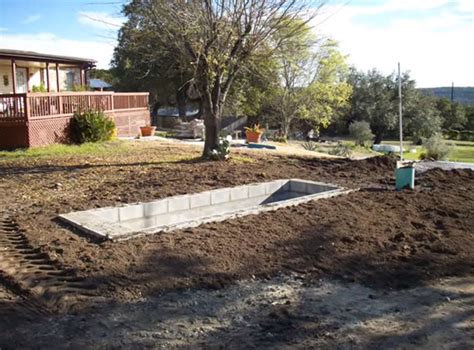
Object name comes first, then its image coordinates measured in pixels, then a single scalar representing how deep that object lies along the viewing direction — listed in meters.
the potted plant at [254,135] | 19.22
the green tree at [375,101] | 38.73
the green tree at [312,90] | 27.61
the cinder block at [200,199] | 7.67
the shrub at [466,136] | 41.56
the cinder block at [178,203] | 7.38
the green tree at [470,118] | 45.70
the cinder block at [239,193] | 8.28
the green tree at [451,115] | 45.22
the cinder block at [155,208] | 7.05
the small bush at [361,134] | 30.64
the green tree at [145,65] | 12.84
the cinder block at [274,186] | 8.90
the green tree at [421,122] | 38.88
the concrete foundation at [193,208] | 5.89
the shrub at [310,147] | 21.37
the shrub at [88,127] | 15.73
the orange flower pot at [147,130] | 20.23
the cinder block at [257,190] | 8.59
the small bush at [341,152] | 19.20
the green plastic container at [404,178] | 8.52
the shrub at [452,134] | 42.50
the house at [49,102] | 14.16
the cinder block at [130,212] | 6.85
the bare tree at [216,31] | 11.29
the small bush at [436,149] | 20.92
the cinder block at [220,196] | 8.00
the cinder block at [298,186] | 8.96
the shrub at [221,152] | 12.12
